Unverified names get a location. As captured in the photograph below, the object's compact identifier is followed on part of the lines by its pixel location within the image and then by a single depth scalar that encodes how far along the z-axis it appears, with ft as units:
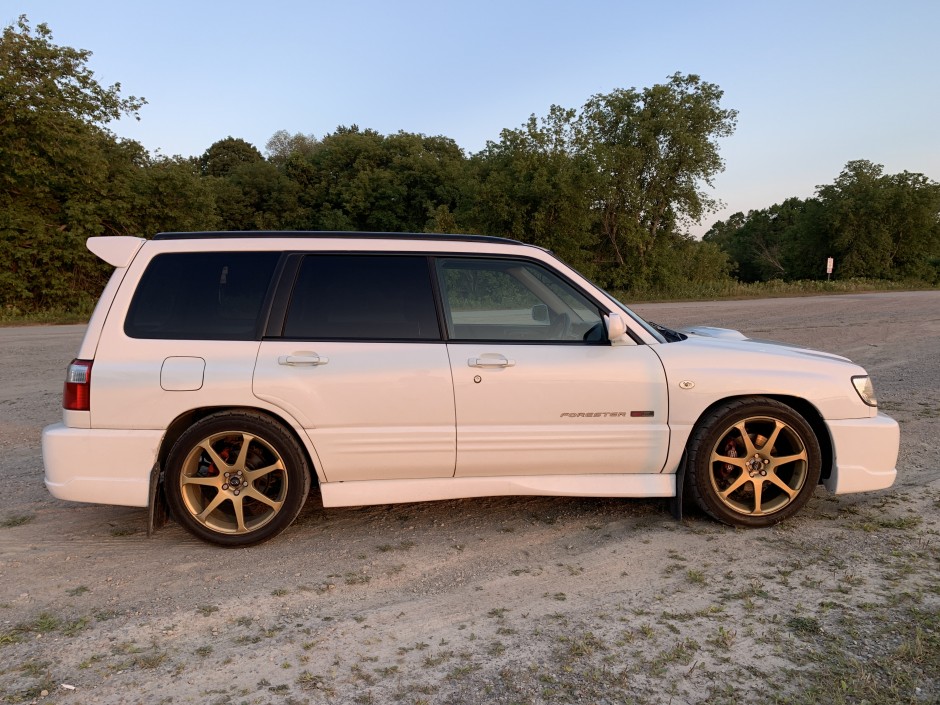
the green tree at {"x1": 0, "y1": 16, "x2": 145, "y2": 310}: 69.15
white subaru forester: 12.29
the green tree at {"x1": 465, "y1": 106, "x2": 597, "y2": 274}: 86.69
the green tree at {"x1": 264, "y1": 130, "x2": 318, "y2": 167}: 212.02
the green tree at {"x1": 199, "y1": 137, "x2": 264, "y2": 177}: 194.80
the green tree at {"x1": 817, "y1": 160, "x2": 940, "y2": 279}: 149.18
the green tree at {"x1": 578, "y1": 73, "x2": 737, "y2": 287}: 97.40
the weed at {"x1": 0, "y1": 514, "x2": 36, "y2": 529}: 13.92
